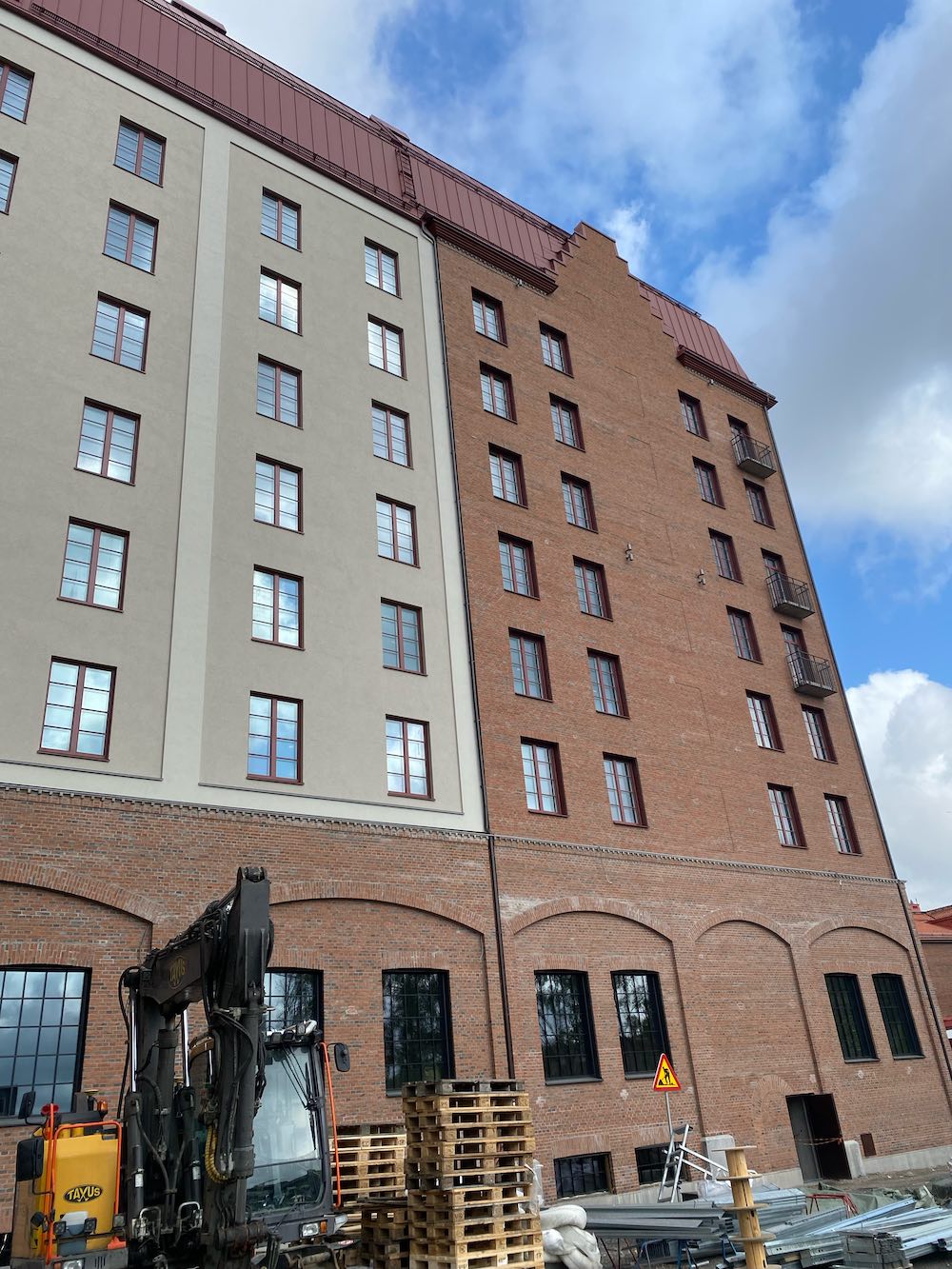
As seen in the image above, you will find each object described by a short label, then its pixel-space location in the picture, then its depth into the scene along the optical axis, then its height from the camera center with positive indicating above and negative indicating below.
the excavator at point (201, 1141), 8.64 +0.23
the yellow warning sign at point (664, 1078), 17.92 +0.75
